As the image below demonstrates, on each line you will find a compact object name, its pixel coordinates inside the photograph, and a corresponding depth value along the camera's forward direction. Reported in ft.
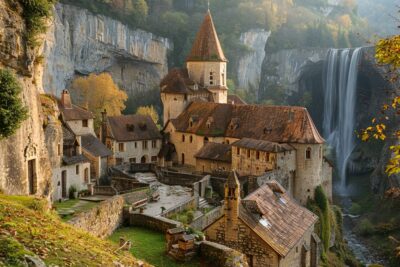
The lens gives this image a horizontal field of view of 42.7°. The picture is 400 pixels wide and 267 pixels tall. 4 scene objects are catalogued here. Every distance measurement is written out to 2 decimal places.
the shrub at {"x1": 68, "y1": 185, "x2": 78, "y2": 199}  117.91
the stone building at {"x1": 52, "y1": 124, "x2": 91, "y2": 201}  114.42
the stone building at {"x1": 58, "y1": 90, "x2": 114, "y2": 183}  140.36
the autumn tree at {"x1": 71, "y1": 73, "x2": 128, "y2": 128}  206.80
